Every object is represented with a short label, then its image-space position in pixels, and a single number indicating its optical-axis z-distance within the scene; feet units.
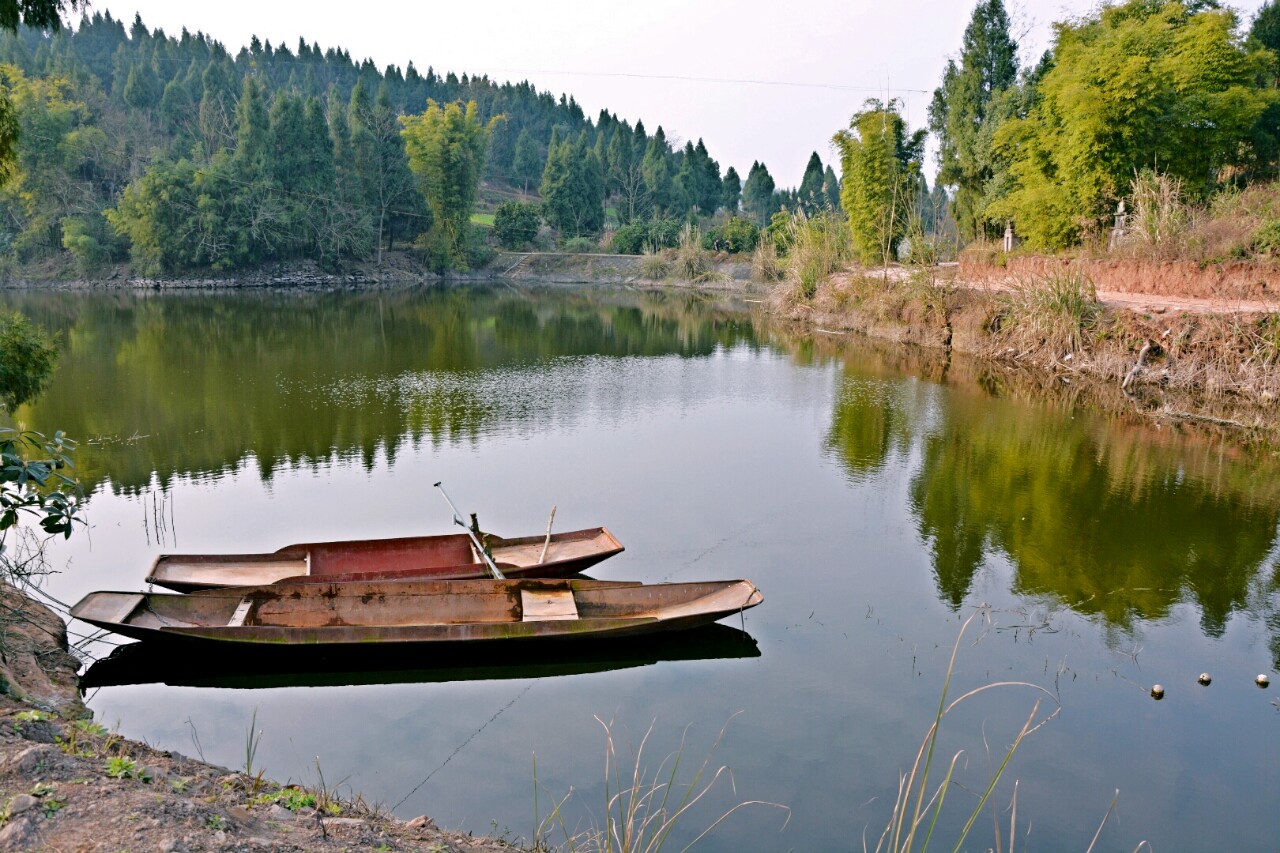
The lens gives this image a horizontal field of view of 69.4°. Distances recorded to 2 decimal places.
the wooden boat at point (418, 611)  26.32
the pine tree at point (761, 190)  248.11
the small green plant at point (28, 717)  17.35
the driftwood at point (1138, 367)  65.61
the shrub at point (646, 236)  211.20
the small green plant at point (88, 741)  16.69
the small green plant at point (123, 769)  15.62
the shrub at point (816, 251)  117.50
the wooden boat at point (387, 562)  30.55
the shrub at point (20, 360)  29.86
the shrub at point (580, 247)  217.97
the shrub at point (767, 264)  153.99
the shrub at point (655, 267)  196.37
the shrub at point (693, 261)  186.60
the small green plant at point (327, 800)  17.33
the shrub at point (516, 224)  220.64
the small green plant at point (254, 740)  23.34
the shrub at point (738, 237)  191.62
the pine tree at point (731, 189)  261.85
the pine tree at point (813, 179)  240.53
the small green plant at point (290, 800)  16.70
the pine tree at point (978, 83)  114.01
